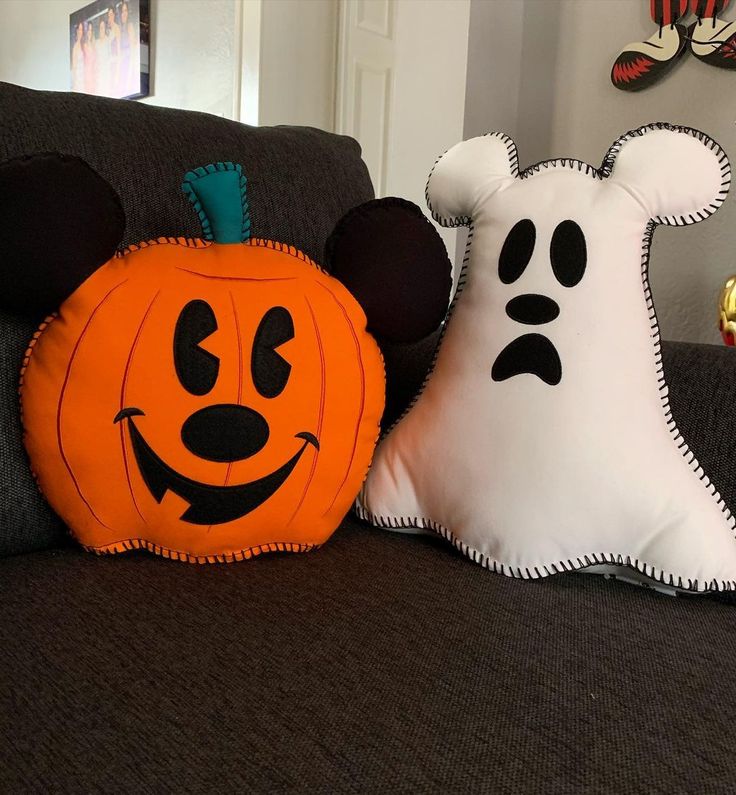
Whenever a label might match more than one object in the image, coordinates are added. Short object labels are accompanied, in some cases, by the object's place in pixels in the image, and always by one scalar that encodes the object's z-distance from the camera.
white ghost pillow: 0.70
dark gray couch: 0.46
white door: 2.34
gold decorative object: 1.70
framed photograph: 3.14
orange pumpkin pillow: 0.70
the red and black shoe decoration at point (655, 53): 2.07
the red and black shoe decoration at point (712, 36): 1.96
